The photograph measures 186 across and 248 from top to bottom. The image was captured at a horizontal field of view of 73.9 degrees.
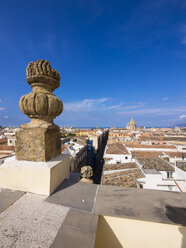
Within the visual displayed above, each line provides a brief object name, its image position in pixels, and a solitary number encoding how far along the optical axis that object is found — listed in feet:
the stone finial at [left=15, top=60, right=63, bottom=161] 7.45
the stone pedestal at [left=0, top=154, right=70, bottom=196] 6.78
